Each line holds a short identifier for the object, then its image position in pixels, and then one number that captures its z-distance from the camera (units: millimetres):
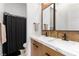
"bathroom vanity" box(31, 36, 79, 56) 1253
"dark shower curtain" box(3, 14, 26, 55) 1700
